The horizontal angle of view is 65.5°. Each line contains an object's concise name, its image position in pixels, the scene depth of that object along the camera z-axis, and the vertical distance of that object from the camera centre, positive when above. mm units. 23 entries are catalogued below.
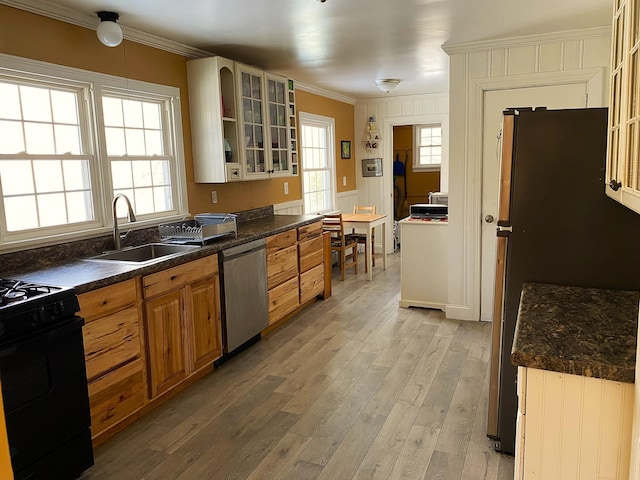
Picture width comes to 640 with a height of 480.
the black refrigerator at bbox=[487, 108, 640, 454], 2102 -191
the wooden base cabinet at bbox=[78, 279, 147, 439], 2387 -859
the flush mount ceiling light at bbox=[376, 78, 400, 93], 5565 +1003
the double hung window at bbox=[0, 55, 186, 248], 2789 +213
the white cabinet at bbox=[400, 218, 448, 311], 4555 -837
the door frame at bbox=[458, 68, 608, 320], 3791 +21
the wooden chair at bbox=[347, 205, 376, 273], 6103 -761
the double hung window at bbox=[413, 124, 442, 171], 8641 +436
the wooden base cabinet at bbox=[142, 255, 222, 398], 2791 -851
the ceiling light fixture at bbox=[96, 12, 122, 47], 2965 +898
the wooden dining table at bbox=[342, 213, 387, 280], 5883 -590
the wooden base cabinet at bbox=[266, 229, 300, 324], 4035 -818
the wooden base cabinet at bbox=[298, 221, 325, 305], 4570 -806
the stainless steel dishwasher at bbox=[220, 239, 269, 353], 3451 -834
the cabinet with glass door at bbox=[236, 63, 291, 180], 4184 +484
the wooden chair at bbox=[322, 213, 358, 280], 5797 -695
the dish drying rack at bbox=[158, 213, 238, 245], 3324 -339
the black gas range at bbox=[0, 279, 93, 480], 1932 -810
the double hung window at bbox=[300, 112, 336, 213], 6211 +176
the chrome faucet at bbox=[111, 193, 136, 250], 3146 -288
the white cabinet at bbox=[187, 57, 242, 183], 3873 +466
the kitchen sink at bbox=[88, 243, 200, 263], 3095 -463
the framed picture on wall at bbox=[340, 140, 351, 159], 7028 +368
